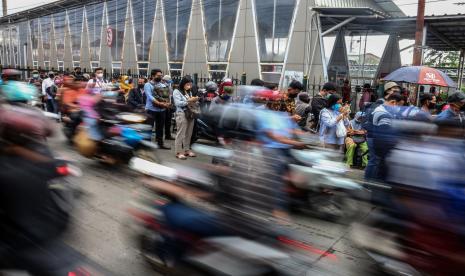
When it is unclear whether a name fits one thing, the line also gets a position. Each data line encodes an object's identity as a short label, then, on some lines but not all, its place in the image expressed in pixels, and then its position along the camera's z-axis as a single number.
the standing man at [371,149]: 5.30
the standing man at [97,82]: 9.89
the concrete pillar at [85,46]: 28.22
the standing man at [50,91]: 11.30
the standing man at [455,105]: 5.61
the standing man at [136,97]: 9.61
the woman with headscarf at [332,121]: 6.10
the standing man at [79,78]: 8.36
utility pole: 11.31
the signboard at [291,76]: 15.05
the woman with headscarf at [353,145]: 7.48
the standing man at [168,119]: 9.66
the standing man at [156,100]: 8.16
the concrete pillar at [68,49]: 30.47
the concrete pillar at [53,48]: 32.91
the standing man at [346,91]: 12.71
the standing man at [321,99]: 6.90
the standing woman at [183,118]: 7.39
